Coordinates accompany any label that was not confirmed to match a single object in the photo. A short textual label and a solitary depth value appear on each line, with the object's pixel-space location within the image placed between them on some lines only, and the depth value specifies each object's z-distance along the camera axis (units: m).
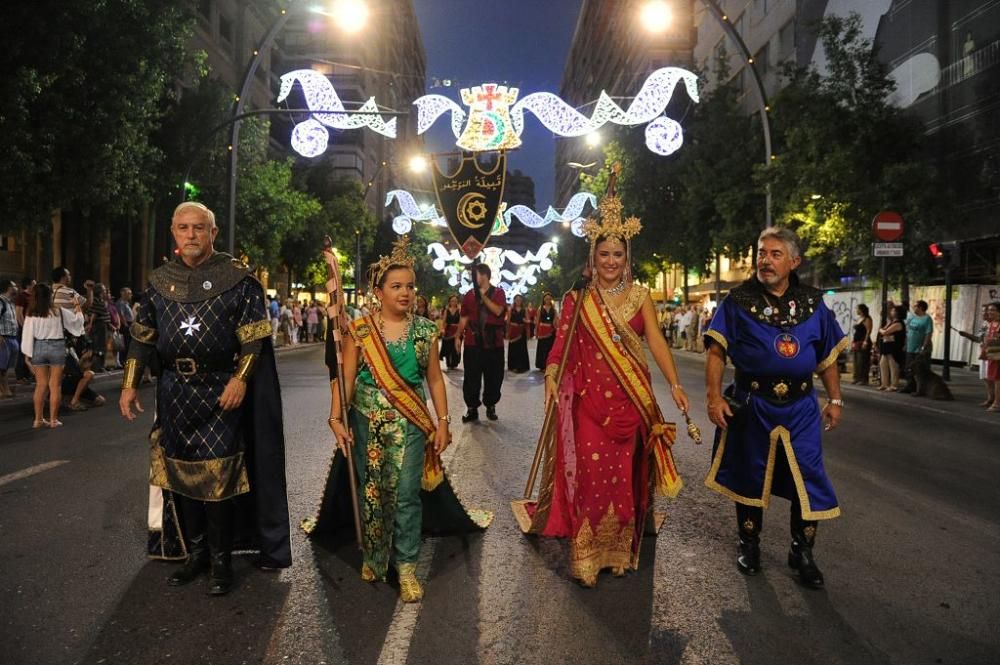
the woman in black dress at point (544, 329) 14.39
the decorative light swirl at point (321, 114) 15.77
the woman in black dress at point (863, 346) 16.31
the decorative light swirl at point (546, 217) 29.83
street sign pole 16.39
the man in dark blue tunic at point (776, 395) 4.12
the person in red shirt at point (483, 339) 9.82
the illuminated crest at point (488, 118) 15.73
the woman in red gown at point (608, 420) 4.23
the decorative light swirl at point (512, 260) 37.97
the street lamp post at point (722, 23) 15.95
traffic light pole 15.13
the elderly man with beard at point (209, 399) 3.94
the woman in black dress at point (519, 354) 16.55
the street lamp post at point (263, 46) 15.46
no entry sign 15.67
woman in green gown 3.97
